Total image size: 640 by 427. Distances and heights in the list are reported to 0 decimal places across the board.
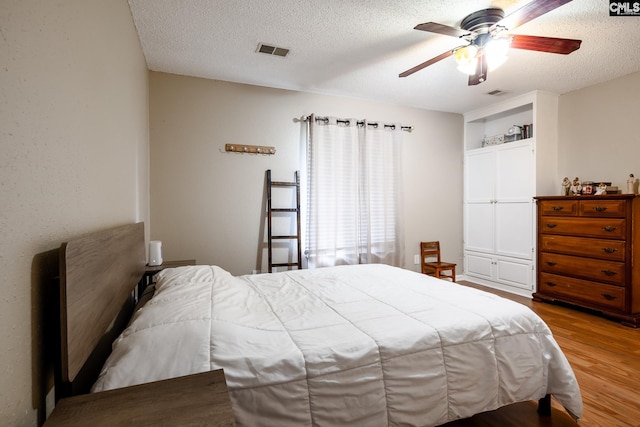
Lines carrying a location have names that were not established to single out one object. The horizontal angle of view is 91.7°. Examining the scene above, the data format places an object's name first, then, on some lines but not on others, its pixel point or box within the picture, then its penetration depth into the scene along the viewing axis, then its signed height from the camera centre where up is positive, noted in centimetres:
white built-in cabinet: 377 +29
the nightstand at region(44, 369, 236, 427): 69 -46
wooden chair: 399 -70
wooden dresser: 289 -46
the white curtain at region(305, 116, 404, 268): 358 +21
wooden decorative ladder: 337 -4
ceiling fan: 192 +112
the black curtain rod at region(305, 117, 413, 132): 360 +108
